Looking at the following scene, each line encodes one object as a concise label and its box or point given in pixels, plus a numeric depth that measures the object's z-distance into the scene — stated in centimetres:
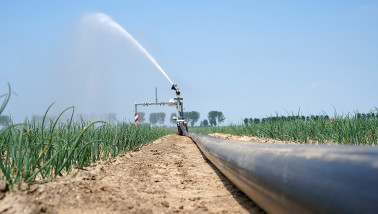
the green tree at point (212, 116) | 9131
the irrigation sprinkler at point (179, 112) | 1427
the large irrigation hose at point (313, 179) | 105
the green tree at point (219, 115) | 8998
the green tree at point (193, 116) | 9922
